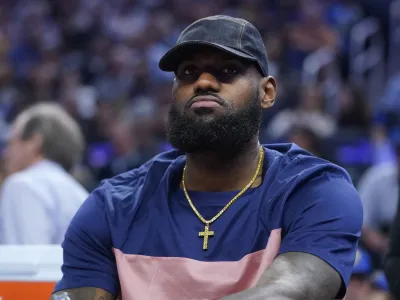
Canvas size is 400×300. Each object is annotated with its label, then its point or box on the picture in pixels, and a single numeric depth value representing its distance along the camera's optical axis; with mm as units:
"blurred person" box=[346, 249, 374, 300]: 9977
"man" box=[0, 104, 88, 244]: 8687
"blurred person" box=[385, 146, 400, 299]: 6379
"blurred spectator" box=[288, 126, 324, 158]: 12875
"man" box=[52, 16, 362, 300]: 4961
